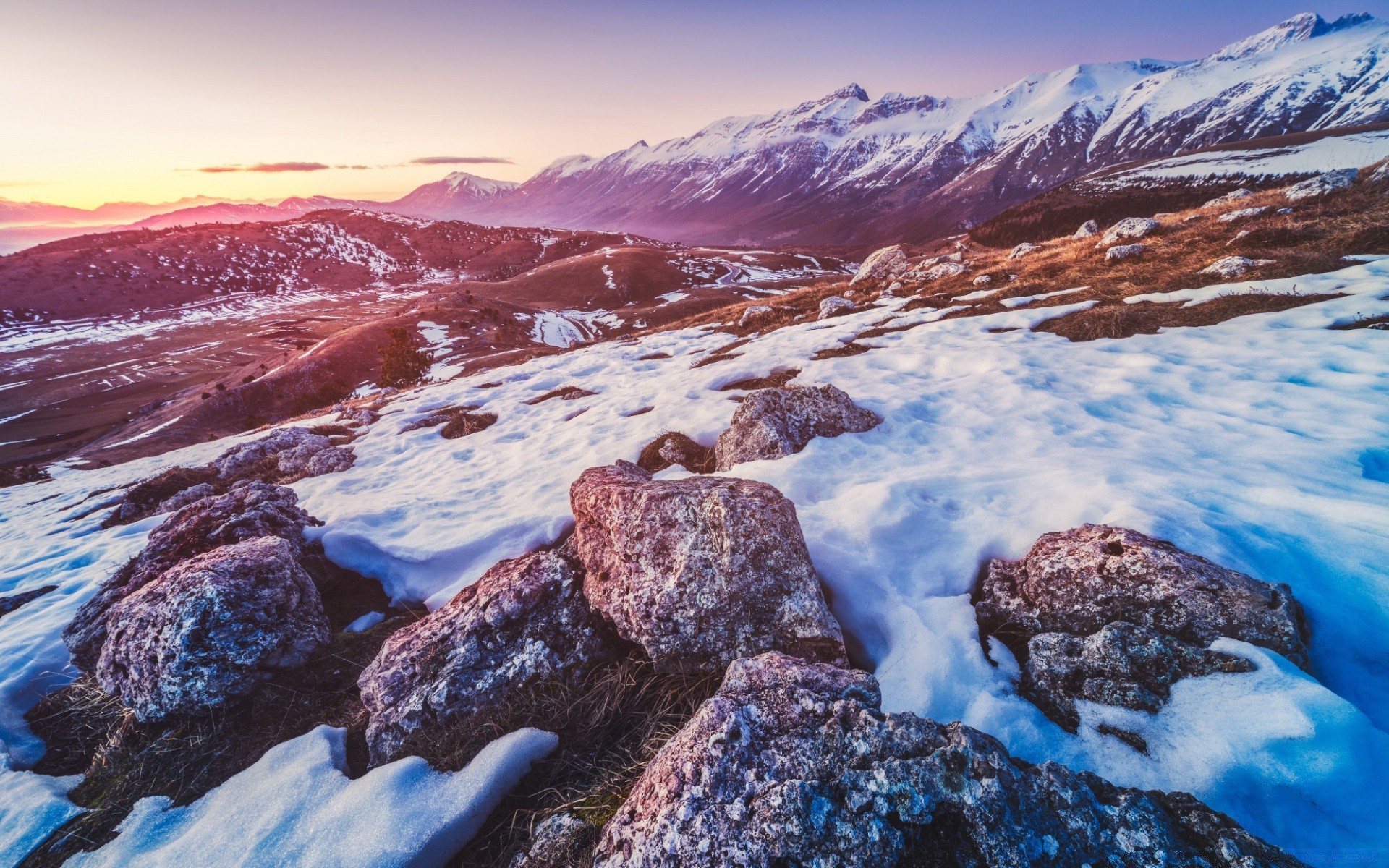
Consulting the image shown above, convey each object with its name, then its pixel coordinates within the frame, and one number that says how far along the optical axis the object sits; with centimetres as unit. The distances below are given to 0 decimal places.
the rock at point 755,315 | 2402
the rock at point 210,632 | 511
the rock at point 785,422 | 842
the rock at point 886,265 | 3120
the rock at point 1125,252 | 1745
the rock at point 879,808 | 249
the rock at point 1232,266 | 1333
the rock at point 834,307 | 2106
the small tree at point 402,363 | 5188
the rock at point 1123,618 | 385
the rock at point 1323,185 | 1948
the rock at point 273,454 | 1471
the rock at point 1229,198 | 2373
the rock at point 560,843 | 319
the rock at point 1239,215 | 1827
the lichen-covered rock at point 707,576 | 460
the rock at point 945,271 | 2377
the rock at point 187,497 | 1249
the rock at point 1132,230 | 1958
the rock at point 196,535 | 672
